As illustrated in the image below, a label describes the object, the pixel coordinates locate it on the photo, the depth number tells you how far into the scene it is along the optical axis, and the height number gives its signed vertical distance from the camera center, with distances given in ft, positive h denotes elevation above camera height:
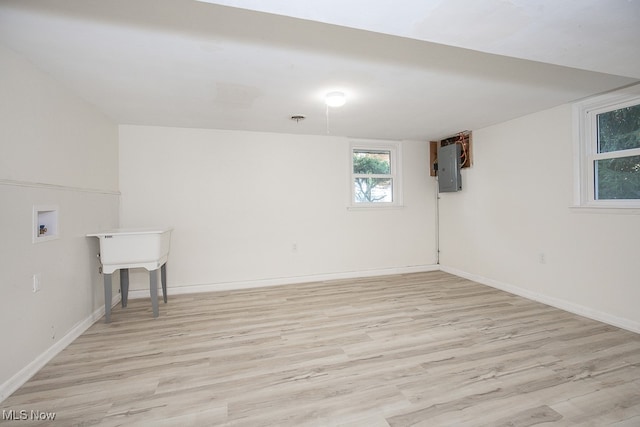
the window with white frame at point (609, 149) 8.58 +1.76
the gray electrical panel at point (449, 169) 14.23 +2.01
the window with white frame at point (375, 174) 15.11 +1.89
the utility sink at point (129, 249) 8.89 -1.07
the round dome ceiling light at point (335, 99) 8.77 +3.42
